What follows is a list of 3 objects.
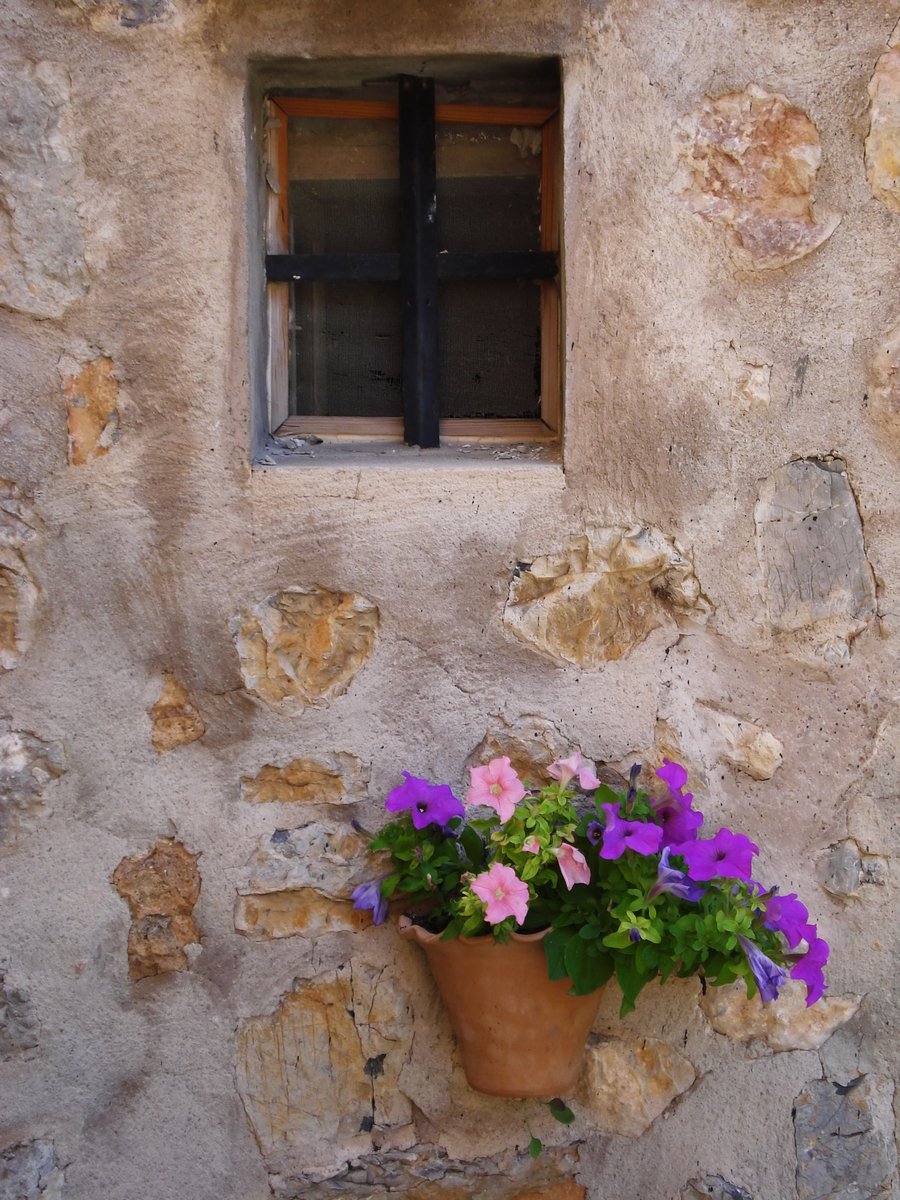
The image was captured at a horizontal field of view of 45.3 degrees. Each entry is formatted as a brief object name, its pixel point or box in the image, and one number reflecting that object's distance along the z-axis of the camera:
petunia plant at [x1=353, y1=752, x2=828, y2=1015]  1.50
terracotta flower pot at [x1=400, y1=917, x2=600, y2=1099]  1.58
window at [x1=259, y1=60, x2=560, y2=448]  1.93
